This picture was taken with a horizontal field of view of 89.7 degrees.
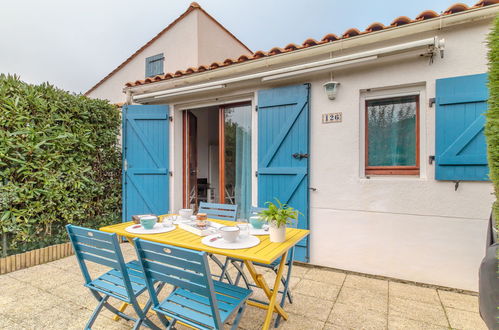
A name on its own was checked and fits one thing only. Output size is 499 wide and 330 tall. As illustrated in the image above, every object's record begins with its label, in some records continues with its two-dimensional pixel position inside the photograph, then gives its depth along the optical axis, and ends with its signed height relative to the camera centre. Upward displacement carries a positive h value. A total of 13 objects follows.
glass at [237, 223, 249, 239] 1.92 -0.55
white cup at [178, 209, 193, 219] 2.58 -0.50
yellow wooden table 1.58 -0.57
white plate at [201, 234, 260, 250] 1.70 -0.56
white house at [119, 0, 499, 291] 2.64 +0.34
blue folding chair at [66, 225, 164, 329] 1.64 -0.72
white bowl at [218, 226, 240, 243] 1.79 -0.50
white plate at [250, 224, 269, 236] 2.04 -0.56
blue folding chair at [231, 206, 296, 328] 2.13 -0.99
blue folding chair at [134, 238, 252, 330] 1.31 -0.69
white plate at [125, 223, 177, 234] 2.12 -0.57
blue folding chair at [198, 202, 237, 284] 2.89 -0.54
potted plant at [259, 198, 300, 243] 1.83 -0.42
